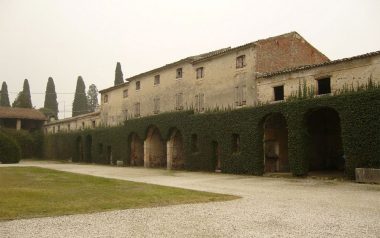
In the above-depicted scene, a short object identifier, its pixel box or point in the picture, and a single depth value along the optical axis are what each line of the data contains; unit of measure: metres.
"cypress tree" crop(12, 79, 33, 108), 77.51
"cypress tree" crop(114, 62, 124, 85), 74.75
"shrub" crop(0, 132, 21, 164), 42.28
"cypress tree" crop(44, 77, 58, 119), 87.44
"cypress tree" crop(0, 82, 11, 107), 87.75
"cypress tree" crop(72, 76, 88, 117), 82.06
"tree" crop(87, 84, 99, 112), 103.00
